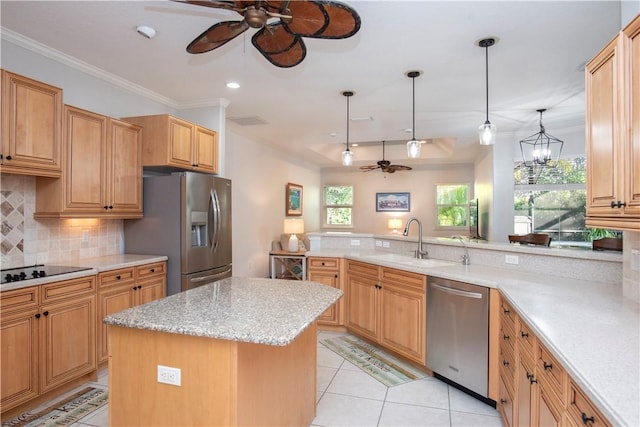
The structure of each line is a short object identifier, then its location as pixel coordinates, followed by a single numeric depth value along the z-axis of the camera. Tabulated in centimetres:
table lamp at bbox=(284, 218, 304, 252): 679
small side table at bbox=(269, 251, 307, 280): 648
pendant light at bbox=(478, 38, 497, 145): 278
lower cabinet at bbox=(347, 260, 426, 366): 308
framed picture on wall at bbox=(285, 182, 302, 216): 778
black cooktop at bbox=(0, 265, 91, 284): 239
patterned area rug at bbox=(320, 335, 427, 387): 305
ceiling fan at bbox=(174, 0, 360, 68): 159
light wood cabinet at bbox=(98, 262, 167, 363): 291
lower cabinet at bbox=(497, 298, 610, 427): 119
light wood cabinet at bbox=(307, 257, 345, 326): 413
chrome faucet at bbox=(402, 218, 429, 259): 368
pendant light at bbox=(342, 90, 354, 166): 403
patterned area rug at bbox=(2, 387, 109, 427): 231
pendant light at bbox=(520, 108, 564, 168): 576
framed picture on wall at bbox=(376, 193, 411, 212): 963
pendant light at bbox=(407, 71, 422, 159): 320
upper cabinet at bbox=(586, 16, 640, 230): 138
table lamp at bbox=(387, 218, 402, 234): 935
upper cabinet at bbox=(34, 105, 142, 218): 290
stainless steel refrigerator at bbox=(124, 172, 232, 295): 353
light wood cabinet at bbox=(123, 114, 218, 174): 360
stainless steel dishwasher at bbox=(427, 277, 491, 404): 254
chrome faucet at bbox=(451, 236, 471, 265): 328
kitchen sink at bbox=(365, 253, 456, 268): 328
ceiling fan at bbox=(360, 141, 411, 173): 721
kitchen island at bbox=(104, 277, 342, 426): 144
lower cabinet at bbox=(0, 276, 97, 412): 226
